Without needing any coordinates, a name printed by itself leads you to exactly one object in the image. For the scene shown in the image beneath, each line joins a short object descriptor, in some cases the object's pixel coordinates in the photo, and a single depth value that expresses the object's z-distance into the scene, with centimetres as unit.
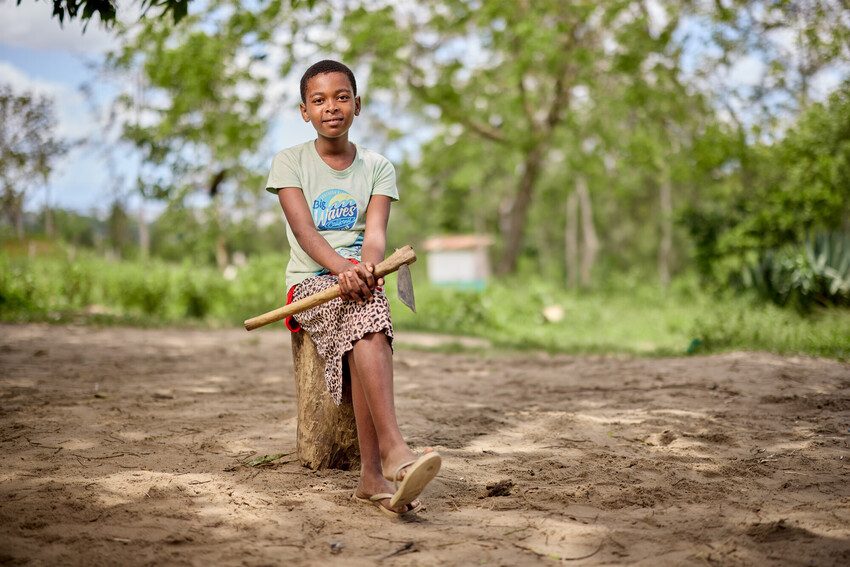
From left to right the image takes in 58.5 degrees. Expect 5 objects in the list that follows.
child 296
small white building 3331
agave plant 995
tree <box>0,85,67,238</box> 1175
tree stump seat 345
